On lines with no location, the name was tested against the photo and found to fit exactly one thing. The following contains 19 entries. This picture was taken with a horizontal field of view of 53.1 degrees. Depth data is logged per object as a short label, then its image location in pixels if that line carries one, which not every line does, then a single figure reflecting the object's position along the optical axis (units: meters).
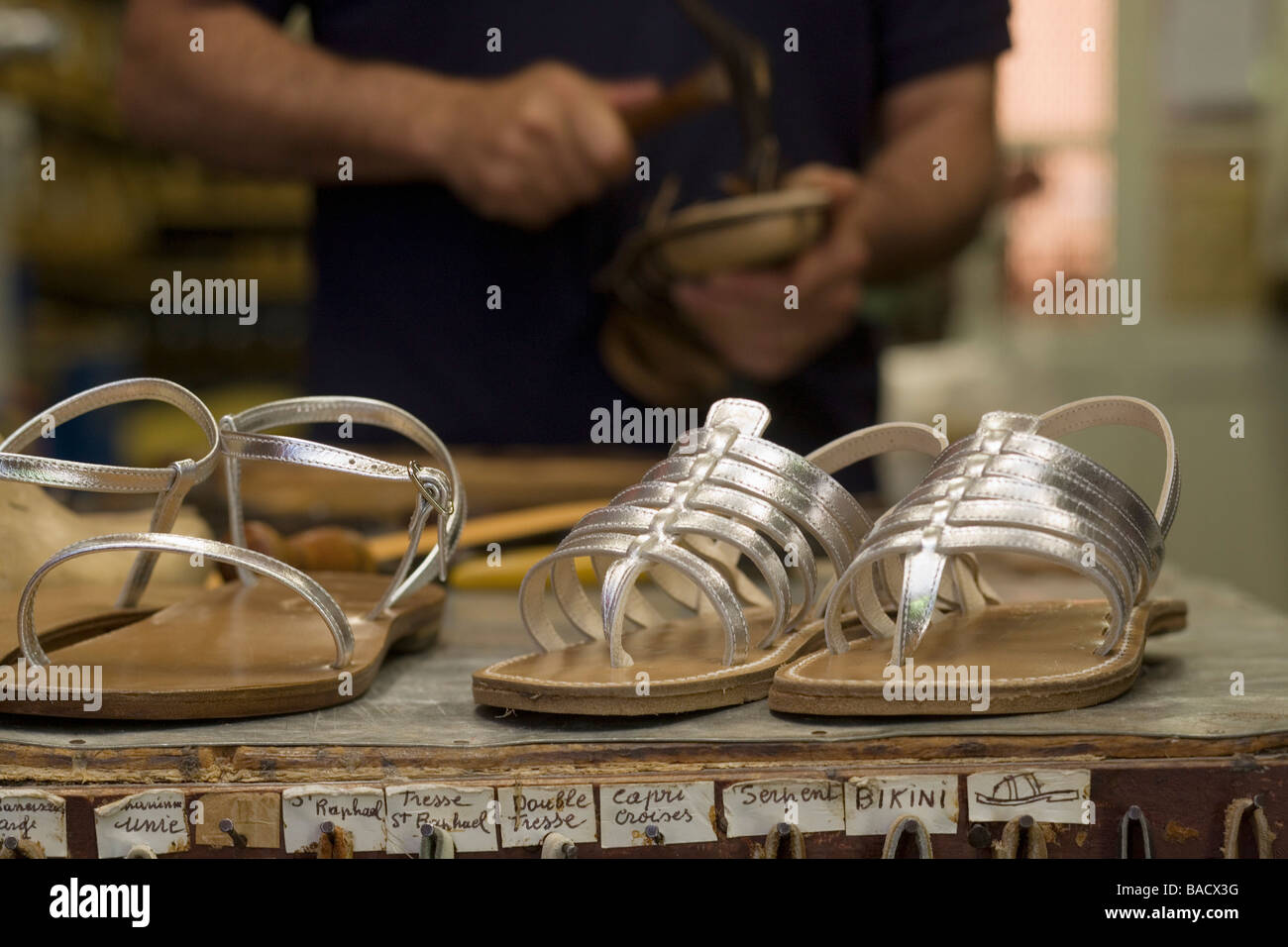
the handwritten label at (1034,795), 0.66
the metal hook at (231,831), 0.67
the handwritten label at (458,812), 0.67
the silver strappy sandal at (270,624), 0.73
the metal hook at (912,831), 0.66
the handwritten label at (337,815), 0.67
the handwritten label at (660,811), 0.67
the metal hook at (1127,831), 0.65
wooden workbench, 0.66
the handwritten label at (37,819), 0.67
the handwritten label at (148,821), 0.67
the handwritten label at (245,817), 0.67
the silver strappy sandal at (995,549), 0.70
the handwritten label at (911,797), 0.66
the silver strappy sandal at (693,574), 0.73
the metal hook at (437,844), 0.66
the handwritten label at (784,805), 0.66
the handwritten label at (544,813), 0.67
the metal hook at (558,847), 0.66
